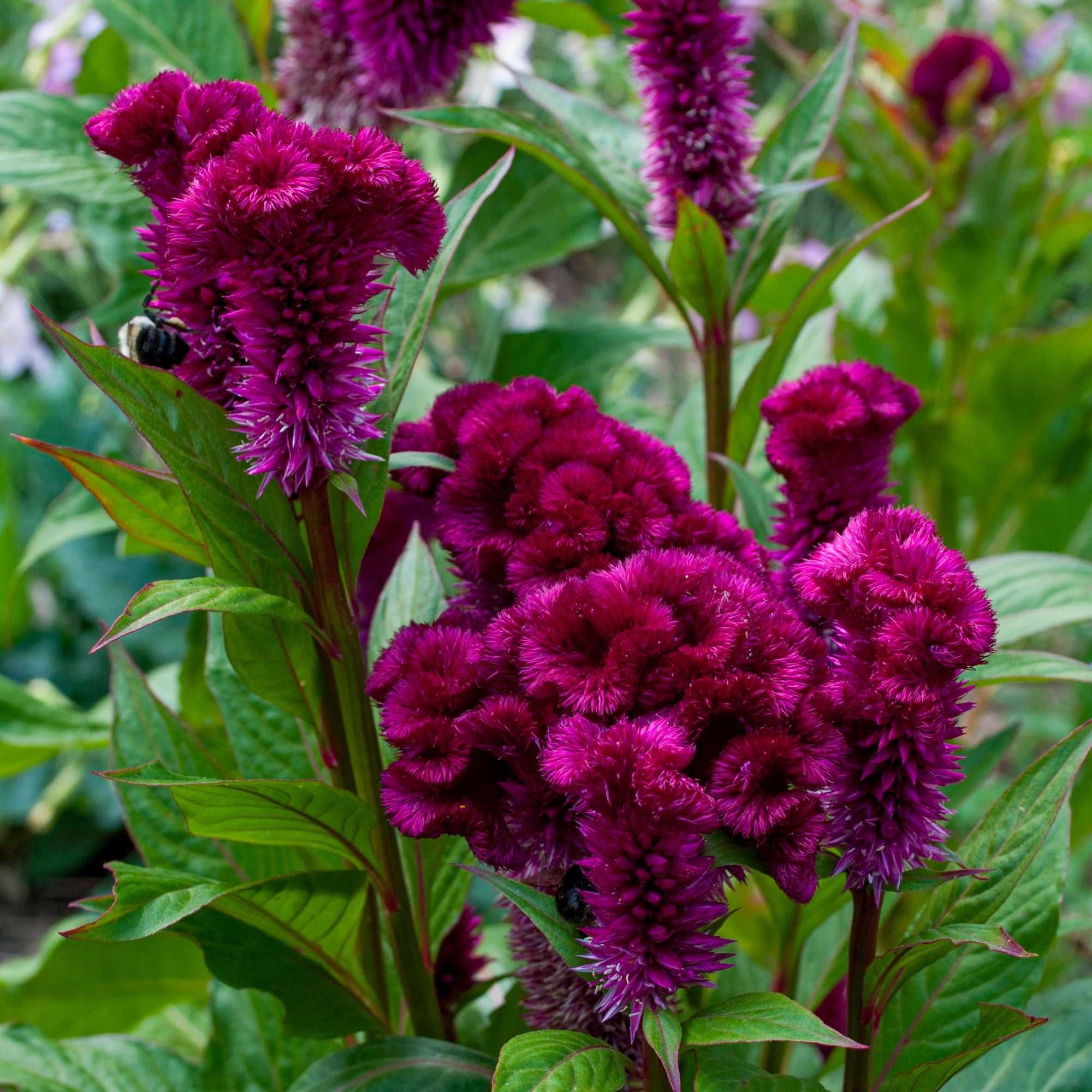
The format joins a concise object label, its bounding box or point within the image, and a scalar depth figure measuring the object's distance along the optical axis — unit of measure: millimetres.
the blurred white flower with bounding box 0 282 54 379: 2102
